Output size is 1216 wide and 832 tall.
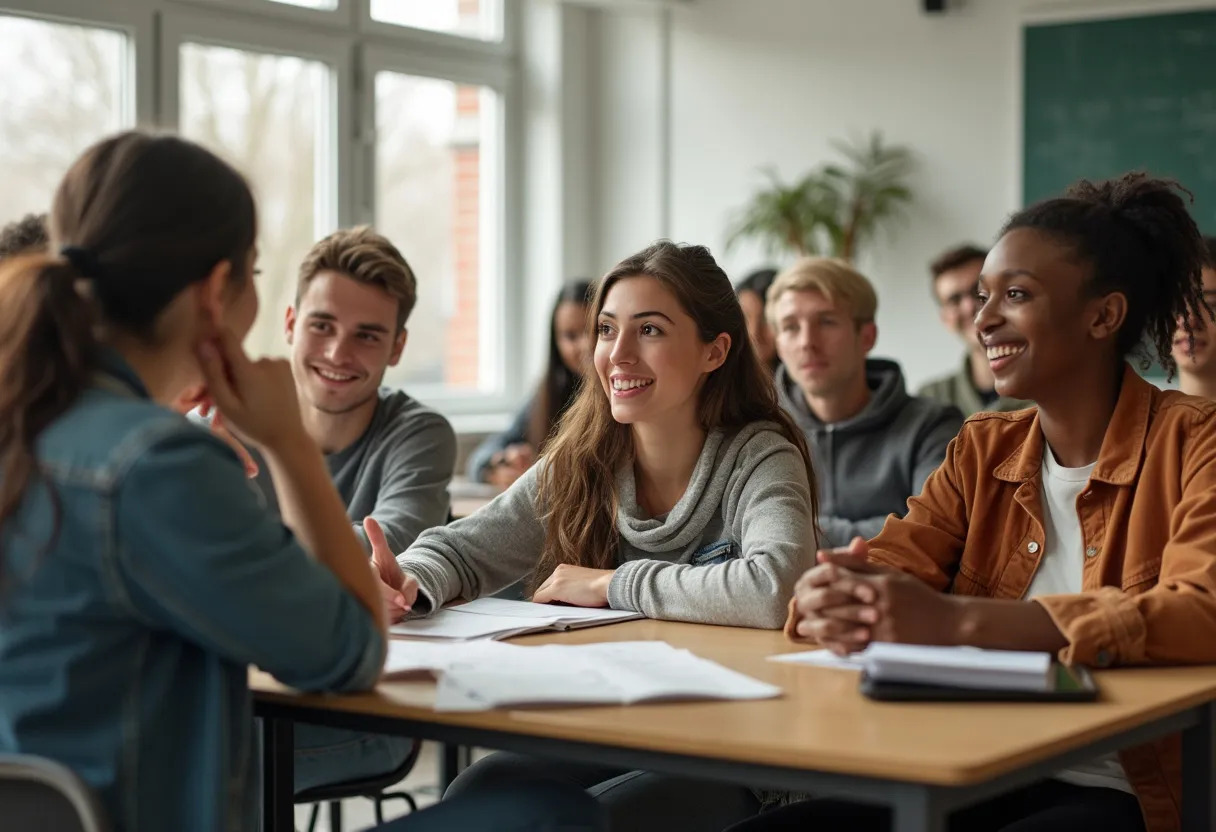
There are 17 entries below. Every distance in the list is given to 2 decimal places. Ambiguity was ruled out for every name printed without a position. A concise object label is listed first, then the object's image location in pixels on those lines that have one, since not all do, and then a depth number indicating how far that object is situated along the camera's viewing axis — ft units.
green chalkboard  18.08
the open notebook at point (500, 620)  6.61
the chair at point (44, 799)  4.44
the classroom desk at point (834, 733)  4.42
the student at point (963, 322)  15.05
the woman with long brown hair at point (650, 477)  7.42
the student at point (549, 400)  16.10
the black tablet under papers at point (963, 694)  5.16
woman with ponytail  4.55
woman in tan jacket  5.84
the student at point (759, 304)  15.98
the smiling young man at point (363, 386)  9.21
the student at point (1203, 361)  10.43
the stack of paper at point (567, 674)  5.17
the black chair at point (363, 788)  7.77
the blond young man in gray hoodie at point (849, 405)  11.83
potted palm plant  19.74
